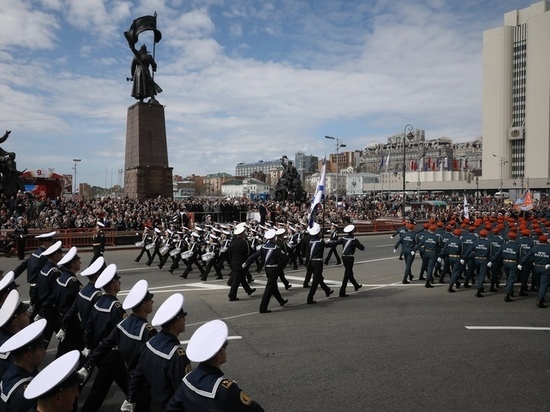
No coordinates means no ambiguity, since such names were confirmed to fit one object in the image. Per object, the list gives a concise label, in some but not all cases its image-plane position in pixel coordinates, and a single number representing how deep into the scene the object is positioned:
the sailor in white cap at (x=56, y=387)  2.90
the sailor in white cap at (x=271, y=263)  10.11
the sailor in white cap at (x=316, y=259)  10.90
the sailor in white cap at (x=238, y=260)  11.24
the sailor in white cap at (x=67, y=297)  6.26
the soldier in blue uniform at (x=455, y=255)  12.49
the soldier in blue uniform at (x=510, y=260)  11.32
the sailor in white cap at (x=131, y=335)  4.63
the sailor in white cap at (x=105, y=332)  4.81
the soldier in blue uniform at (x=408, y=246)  13.83
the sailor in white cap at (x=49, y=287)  6.94
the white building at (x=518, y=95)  99.56
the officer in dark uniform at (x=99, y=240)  16.23
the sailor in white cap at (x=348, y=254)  11.90
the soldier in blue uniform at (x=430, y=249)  13.26
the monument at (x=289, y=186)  45.59
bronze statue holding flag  33.34
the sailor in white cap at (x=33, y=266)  8.38
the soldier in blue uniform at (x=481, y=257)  11.91
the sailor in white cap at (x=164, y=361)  3.96
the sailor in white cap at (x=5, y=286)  6.13
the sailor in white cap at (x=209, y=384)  3.12
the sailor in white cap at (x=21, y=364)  3.31
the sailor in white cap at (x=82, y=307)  5.83
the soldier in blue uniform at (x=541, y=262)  10.63
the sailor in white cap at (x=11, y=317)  4.52
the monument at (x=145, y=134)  32.25
